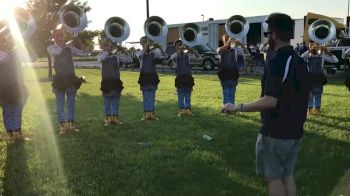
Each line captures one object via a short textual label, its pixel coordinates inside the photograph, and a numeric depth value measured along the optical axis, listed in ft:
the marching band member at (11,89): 26.58
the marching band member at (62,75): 28.53
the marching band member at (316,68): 34.42
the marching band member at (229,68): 35.37
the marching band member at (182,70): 34.09
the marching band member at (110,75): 30.90
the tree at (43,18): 83.71
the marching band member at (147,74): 32.92
